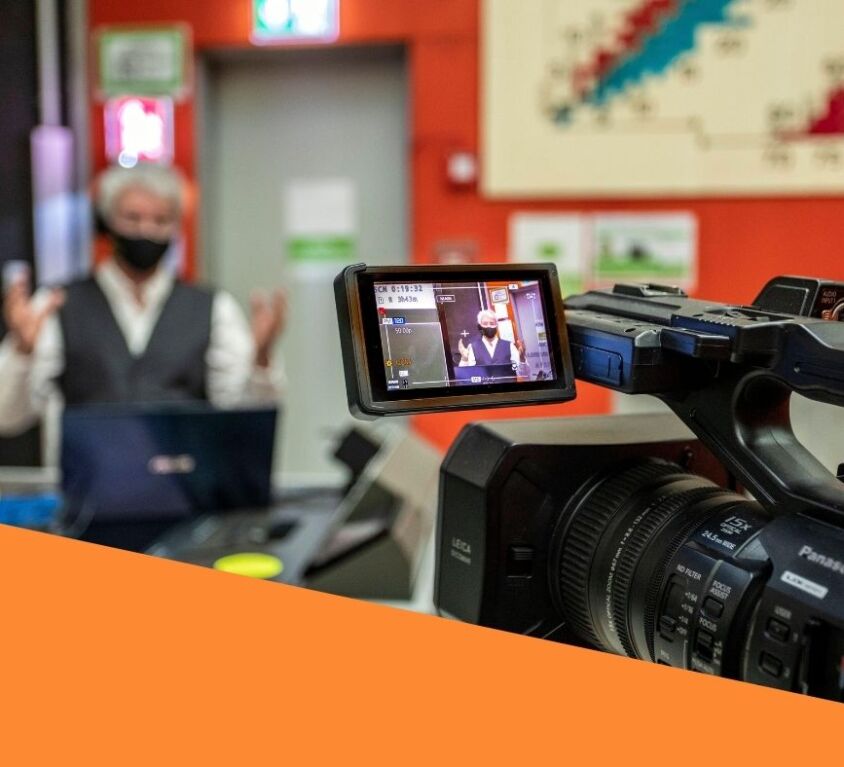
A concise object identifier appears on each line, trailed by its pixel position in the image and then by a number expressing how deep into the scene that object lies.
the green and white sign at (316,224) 3.21
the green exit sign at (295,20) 2.98
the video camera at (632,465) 0.51
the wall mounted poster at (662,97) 2.77
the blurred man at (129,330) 2.32
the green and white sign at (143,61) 3.05
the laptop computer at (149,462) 1.74
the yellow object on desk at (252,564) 1.52
